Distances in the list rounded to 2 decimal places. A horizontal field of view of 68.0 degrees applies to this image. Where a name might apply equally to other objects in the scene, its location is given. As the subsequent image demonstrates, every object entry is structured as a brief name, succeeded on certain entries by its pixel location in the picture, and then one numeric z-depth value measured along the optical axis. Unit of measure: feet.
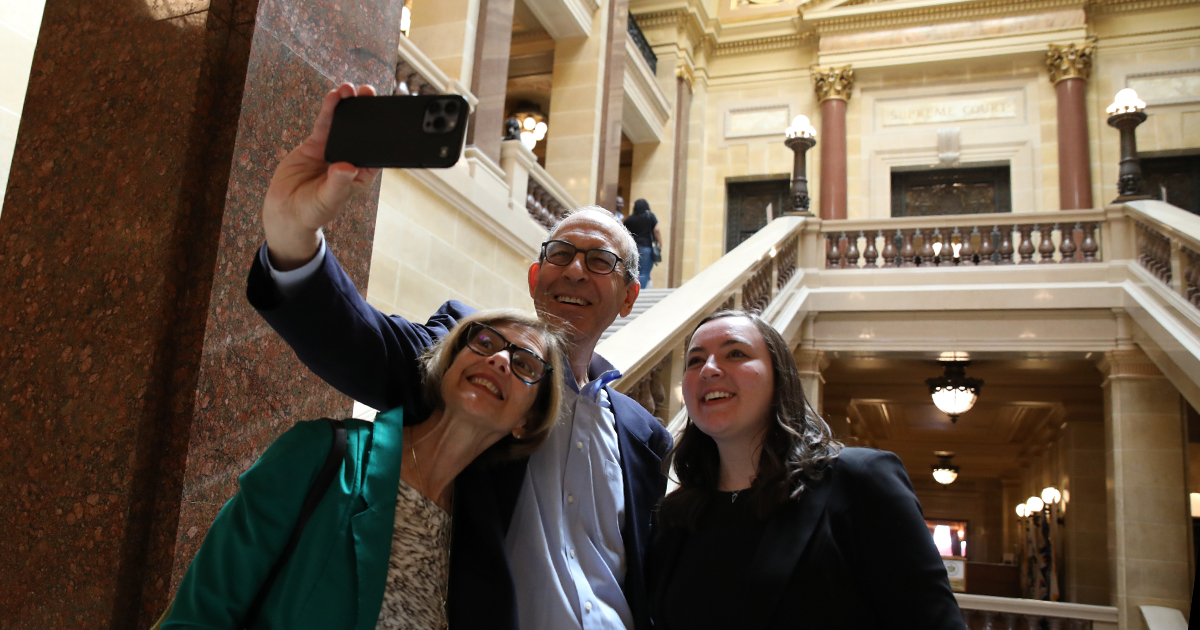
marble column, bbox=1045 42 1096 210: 47.19
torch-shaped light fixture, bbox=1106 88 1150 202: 32.40
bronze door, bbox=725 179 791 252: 55.42
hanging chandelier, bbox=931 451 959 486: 57.11
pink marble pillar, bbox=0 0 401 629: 5.64
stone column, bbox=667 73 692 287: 54.75
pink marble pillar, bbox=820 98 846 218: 51.72
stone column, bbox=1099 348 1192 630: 28.81
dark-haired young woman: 5.53
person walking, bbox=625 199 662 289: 36.01
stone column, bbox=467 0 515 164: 32.12
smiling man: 4.51
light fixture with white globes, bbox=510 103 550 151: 48.24
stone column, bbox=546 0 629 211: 43.37
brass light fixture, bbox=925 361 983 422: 32.30
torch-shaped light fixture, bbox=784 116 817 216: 34.86
